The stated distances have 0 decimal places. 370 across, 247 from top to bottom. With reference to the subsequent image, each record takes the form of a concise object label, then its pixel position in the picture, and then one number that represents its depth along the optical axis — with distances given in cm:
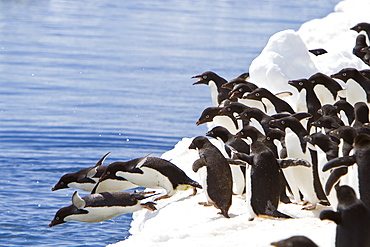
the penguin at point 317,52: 2201
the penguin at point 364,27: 2512
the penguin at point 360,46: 2217
